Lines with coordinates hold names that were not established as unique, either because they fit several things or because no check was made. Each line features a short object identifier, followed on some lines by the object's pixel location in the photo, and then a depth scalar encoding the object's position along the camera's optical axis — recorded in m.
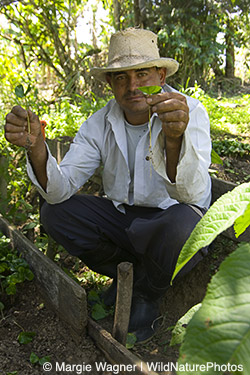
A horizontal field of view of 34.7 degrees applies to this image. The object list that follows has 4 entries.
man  2.05
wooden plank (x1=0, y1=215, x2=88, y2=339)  2.09
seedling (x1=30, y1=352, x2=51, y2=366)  2.03
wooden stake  1.88
